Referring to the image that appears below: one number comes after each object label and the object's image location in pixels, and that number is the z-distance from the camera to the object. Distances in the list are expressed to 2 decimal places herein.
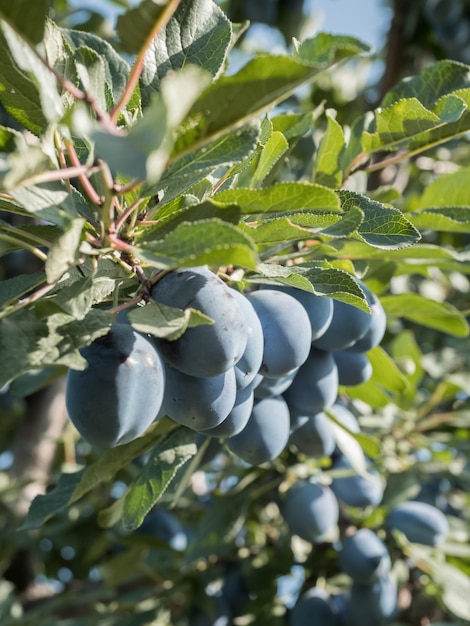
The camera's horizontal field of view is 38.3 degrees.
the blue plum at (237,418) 0.71
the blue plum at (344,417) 1.08
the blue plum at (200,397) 0.63
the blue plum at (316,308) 0.77
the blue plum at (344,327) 0.81
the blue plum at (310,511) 1.23
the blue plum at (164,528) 1.74
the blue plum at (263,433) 0.81
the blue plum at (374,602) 1.32
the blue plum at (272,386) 0.78
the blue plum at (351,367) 0.92
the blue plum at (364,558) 1.26
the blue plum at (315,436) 1.00
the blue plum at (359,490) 1.31
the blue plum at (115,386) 0.58
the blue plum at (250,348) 0.67
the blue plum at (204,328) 0.59
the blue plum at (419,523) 1.33
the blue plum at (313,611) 1.34
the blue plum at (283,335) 0.71
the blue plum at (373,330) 0.86
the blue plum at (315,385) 0.83
